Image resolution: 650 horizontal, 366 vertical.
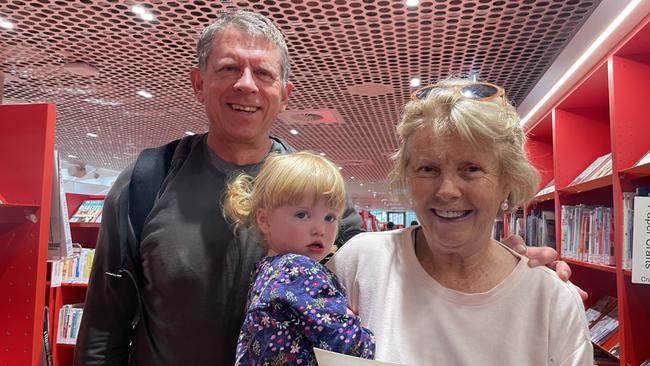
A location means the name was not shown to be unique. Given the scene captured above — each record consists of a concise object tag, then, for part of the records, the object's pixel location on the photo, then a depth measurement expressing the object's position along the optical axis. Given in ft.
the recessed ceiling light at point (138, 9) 12.89
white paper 3.30
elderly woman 3.95
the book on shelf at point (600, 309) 12.16
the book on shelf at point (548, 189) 15.29
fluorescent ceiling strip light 8.48
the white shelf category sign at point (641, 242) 7.36
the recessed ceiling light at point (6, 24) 14.32
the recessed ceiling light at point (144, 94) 20.94
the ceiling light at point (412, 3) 11.96
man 4.64
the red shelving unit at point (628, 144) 9.16
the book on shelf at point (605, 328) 10.93
